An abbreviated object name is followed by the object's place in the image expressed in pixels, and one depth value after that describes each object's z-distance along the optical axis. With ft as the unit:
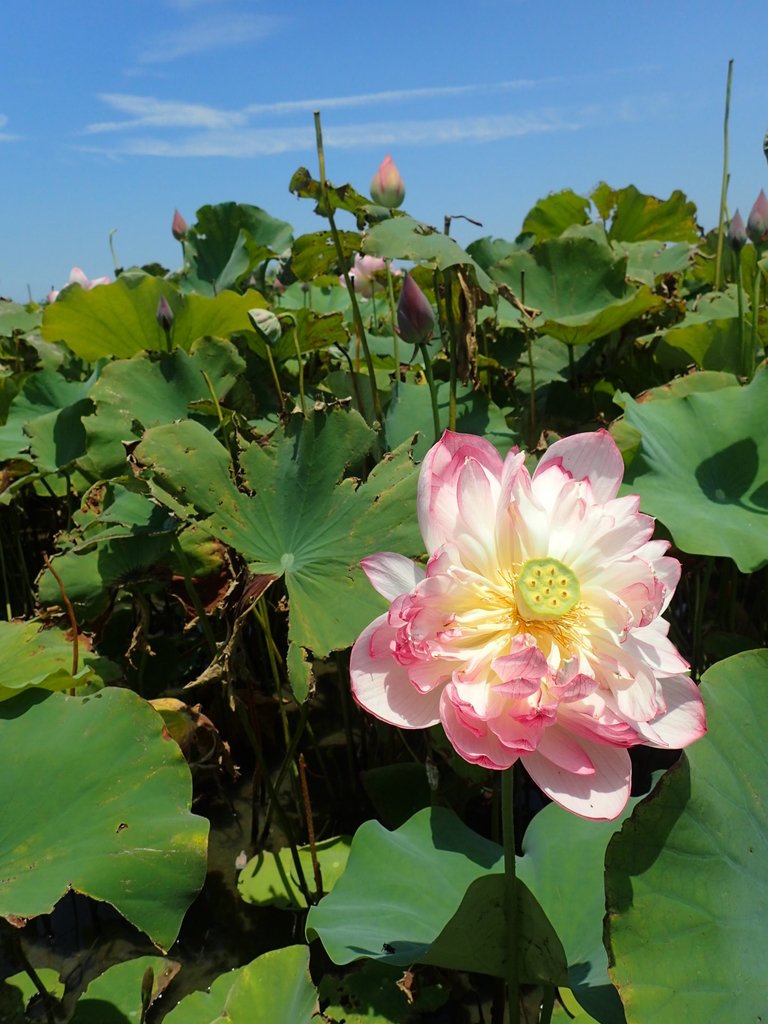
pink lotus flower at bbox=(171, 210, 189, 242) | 9.15
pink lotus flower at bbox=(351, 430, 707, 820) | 1.77
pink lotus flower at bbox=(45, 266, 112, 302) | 9.40
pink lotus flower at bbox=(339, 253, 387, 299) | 9.42
